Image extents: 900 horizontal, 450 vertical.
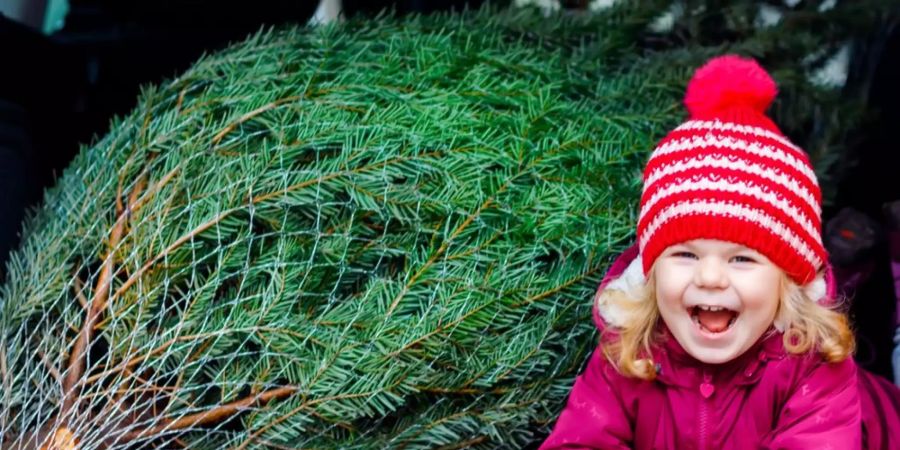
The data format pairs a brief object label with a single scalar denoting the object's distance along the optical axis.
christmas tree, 1.14
